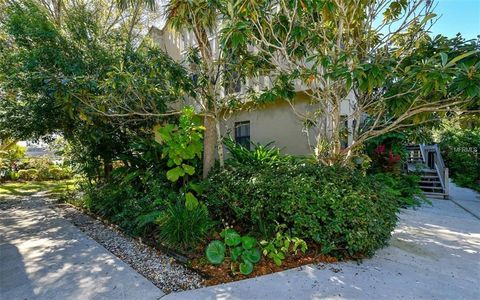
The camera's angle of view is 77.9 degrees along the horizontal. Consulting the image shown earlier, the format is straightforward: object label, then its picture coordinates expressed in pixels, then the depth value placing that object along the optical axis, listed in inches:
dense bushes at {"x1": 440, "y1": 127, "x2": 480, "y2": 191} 530.0
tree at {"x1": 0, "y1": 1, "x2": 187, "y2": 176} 233.1
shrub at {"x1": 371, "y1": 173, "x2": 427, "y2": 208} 343.0
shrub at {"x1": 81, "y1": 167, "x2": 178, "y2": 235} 229.6
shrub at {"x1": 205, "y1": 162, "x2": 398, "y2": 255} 166.1
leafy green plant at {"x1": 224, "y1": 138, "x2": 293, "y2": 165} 276.5
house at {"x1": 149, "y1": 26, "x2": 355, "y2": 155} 363.6
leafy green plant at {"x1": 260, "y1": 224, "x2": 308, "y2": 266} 165.0
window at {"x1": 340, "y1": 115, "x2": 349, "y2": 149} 266.8
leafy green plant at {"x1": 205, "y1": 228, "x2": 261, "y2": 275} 161.3
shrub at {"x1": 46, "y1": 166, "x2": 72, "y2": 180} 694.0
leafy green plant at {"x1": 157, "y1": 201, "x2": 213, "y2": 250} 185.0
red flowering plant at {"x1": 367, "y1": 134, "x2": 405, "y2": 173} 418.9
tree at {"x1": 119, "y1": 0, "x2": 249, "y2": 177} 216.8
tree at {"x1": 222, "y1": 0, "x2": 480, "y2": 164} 157.4
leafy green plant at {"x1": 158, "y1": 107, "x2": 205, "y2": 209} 229.0
